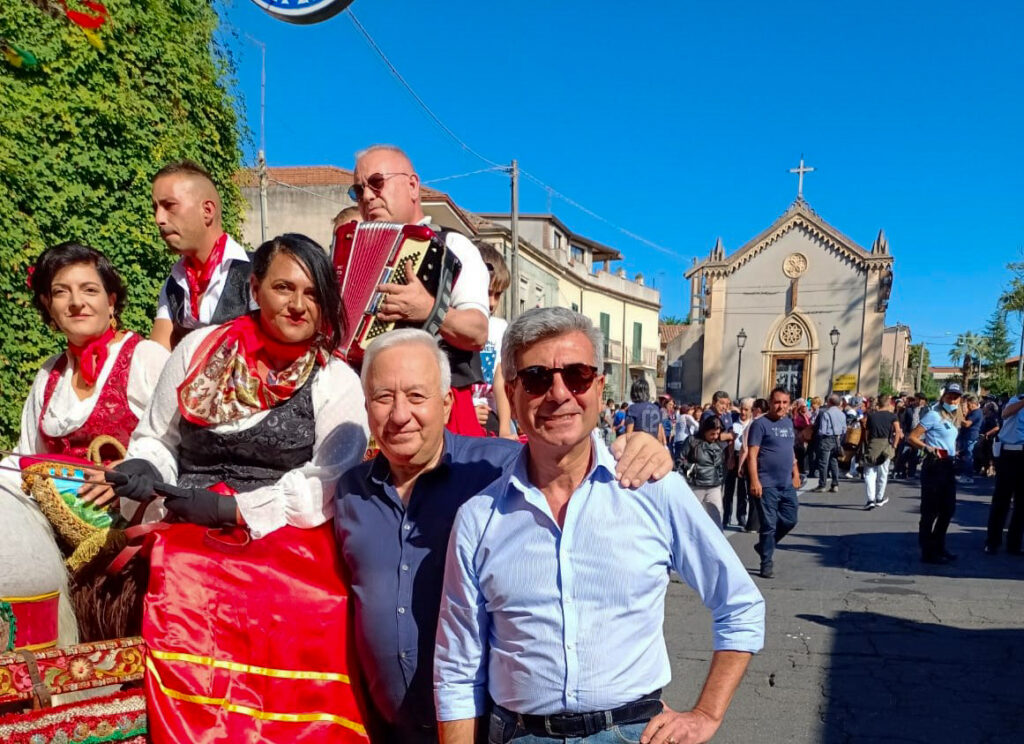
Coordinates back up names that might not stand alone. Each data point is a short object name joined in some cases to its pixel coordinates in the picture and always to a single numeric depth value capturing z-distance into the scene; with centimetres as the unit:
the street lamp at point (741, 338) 3597
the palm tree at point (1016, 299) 2938
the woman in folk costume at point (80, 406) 233
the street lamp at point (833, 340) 3891
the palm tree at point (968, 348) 5508
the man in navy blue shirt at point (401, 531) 206
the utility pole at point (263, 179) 1644
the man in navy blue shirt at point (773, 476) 812
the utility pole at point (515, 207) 1939
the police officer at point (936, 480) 852
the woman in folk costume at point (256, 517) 210
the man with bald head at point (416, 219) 277
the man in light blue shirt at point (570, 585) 181
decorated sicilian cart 202
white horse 219
